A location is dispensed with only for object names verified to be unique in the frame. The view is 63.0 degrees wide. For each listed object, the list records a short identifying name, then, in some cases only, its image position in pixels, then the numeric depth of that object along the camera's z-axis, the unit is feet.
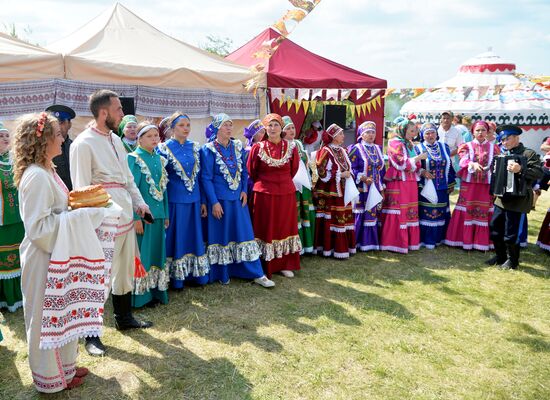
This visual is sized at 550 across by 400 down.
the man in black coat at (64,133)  14.80
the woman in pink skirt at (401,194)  20.88
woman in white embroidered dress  8.53
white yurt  49.11
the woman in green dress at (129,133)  14.66
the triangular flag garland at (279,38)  20.11
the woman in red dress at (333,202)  19.71
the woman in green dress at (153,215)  13.58
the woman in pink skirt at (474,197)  21.11
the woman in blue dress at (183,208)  15.01
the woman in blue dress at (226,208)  15.90
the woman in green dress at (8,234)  13.57
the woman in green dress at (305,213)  19.87
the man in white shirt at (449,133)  26.45
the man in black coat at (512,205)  18.44
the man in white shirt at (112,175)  10.78
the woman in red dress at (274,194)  16.87
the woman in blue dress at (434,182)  21.63
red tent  22.98
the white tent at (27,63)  17.24
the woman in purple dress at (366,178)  20.39
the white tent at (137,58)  19.71
